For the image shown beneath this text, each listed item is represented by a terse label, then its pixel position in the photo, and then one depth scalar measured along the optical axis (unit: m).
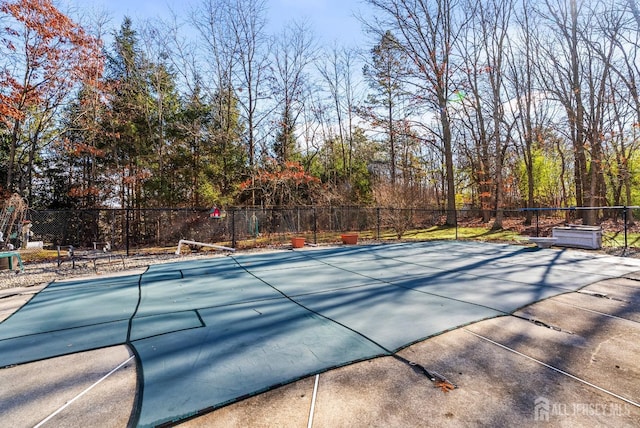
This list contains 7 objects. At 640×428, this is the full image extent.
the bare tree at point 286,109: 16.53
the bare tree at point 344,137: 20.78
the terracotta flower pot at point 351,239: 10.58
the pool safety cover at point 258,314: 2.17
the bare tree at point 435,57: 15.61
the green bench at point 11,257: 6.45
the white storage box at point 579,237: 7.88
